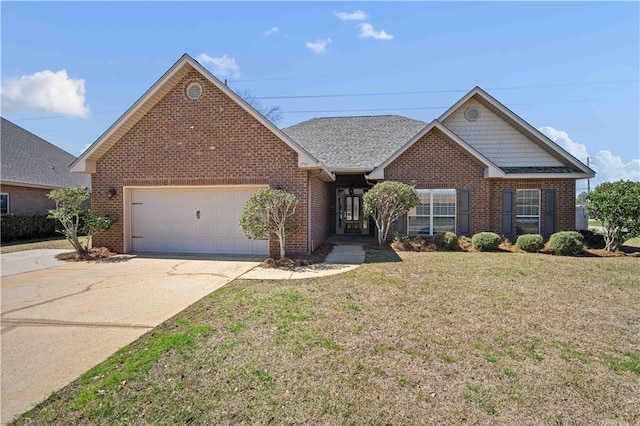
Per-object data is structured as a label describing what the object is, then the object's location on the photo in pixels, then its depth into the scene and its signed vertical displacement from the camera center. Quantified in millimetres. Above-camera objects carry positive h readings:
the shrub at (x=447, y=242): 12484 -1093
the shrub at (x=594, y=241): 13234 -1171
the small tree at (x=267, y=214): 9758 -56
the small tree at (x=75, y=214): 10742 -64
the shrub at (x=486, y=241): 12203 -1051
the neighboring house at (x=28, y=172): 17359 +2281
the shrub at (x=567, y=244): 11508 -1092
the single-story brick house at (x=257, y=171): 10914 +1402
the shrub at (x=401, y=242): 12617 -1124
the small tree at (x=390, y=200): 12328 +400
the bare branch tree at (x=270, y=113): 35188 +9907
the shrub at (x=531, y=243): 12039 -1102
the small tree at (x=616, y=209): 11344 +39
